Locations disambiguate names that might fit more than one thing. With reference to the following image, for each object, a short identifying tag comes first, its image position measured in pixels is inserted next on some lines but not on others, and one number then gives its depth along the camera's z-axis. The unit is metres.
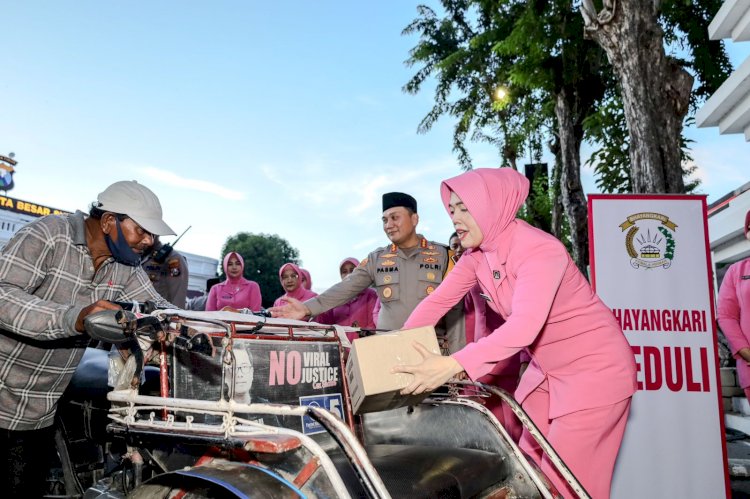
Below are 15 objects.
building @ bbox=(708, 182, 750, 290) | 9.72
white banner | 4.20
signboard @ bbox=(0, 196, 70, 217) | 28.31
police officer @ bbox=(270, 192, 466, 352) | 4.61
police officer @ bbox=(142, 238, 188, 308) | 6.14
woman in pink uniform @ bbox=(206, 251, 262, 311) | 7.42
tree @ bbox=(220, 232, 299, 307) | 39.19
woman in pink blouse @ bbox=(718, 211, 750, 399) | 4.43
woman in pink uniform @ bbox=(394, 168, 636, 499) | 2.40
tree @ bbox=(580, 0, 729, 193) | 6.73
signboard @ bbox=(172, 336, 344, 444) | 2.20
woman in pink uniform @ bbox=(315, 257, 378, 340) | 7.10
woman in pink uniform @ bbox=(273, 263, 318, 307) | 7.48
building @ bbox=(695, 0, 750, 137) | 7.75
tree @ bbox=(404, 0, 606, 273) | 13.09
